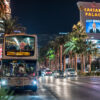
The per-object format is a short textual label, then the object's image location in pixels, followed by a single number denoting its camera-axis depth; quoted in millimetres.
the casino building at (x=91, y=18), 121750
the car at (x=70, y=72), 55812
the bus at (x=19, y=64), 19156
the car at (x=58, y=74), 58838
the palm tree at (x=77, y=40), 64119
